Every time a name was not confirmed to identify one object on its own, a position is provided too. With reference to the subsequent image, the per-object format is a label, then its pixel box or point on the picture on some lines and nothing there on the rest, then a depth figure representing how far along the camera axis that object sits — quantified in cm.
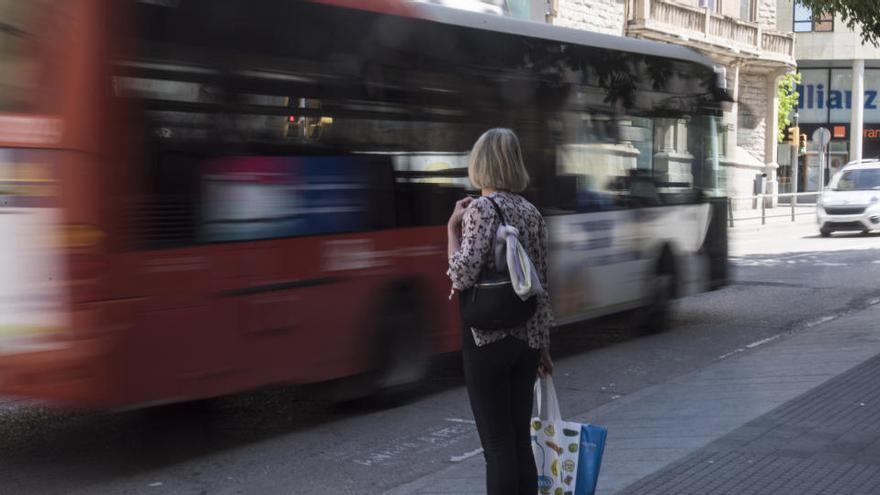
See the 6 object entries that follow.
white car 2770
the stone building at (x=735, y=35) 3343
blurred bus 606
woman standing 452
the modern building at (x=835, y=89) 5534
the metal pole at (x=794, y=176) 4585
